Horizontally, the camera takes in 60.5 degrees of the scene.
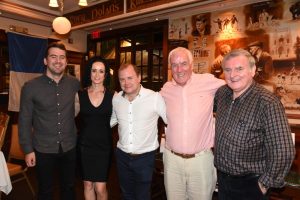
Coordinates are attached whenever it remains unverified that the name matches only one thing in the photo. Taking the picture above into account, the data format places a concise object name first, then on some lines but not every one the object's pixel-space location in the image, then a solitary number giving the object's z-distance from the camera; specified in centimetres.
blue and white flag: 559
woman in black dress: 226
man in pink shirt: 202
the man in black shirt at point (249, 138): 154
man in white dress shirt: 216
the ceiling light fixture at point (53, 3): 350
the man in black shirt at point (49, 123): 221
